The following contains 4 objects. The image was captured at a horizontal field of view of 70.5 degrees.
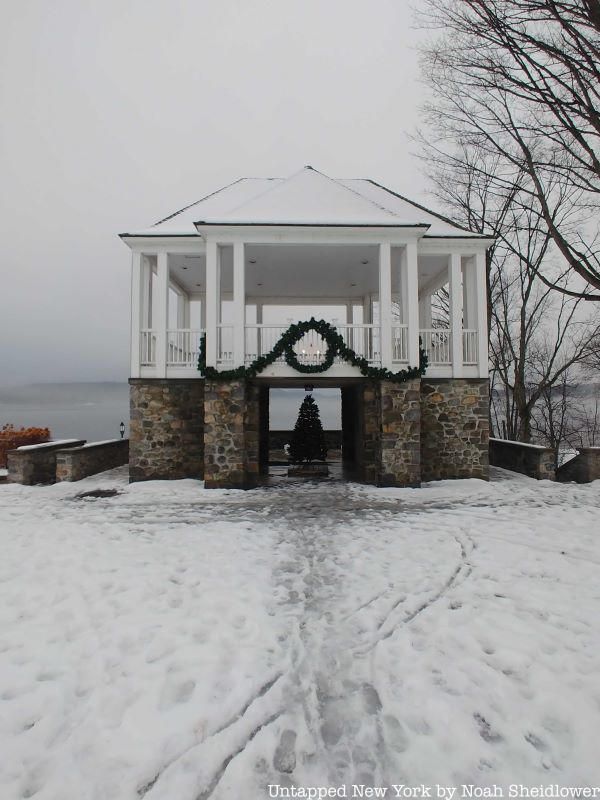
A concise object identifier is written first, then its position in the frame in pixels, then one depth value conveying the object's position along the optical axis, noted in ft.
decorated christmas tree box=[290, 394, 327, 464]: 42.56
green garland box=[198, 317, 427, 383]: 30.25
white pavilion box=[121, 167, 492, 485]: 30.60
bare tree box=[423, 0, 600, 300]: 21.90
